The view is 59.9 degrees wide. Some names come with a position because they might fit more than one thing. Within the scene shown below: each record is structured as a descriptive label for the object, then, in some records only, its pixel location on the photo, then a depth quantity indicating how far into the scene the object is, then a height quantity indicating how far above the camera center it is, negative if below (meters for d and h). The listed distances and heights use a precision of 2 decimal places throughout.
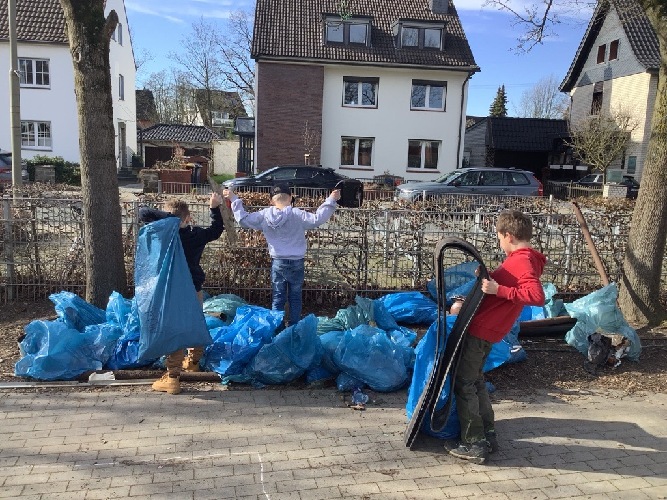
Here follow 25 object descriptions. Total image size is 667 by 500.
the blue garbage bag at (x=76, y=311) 5.57 -1.53
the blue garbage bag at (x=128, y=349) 5.20 -1.74
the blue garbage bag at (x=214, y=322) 5.65 -1.60
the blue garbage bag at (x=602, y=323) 5.61 -1.45
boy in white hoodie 5.36 -0.66
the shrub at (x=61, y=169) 25.92 -0.73
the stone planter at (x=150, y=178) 21.88 -0.88
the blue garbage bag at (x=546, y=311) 6.32 -1.52
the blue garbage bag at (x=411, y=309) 6.39 -1.57
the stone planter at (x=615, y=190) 21.42 -0.61
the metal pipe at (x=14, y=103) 9.55 +0.77
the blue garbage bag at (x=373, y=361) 4.86 -1.65
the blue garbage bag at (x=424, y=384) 3.95 -1.49
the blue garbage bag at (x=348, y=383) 4.87 -1.83
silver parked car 16.97 -0.44
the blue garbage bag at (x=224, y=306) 6.07 -1.56
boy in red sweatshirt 3.57 -0.97
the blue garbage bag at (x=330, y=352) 5.02 -1.63
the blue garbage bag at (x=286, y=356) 4.93 -1.65
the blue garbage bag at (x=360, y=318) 5.78 -1.55
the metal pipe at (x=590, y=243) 6.29 -0.77
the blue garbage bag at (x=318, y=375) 5.02 -1.83
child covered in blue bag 4.80 -0.71
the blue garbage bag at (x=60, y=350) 4.95 -1.71
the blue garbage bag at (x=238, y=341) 5.00 -1.60
